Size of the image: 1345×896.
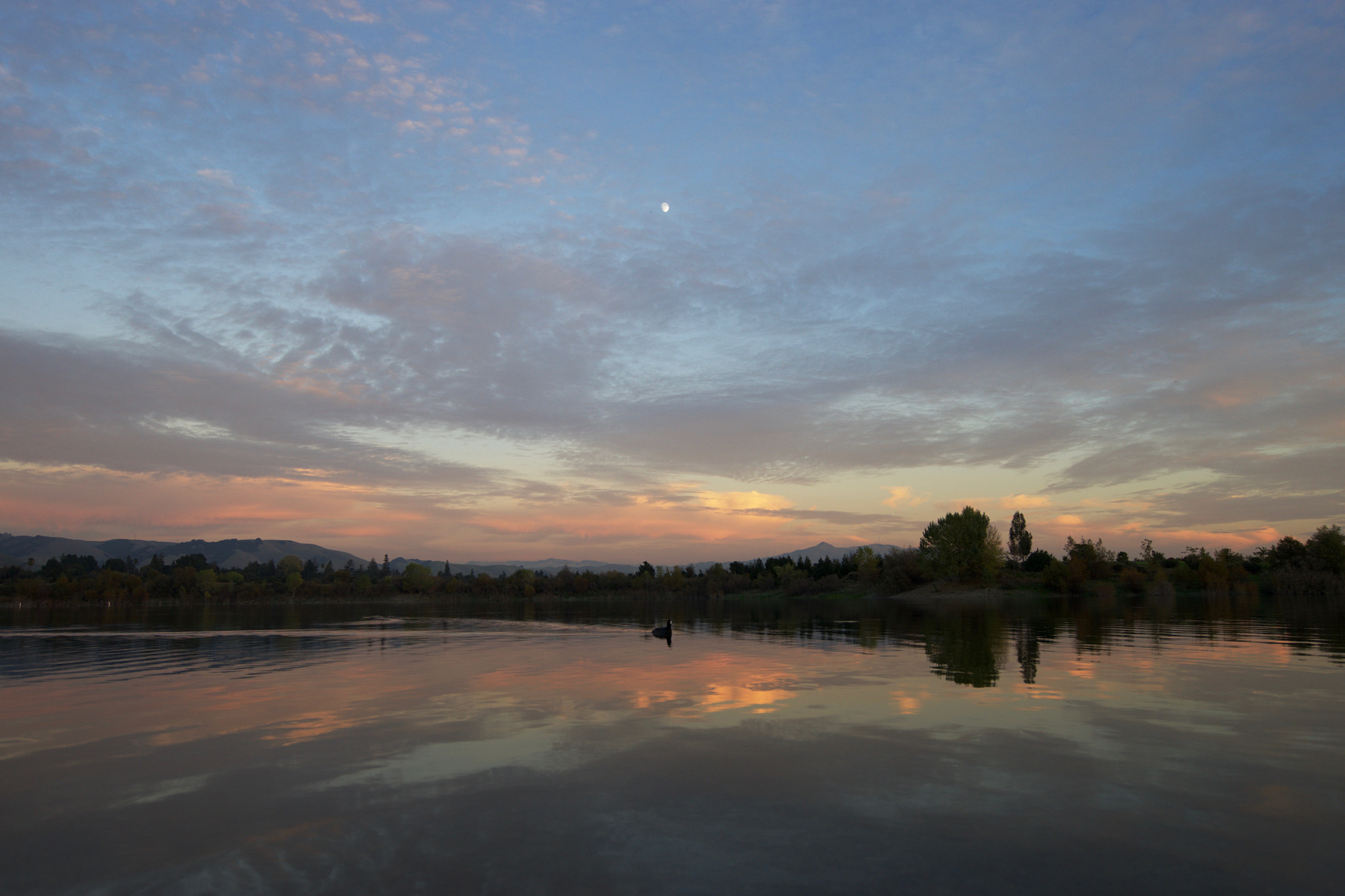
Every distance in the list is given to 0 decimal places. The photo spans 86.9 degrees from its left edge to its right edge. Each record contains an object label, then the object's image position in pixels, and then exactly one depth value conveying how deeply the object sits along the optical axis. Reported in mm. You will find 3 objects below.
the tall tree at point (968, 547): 136125
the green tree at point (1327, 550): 114375
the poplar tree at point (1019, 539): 180000
